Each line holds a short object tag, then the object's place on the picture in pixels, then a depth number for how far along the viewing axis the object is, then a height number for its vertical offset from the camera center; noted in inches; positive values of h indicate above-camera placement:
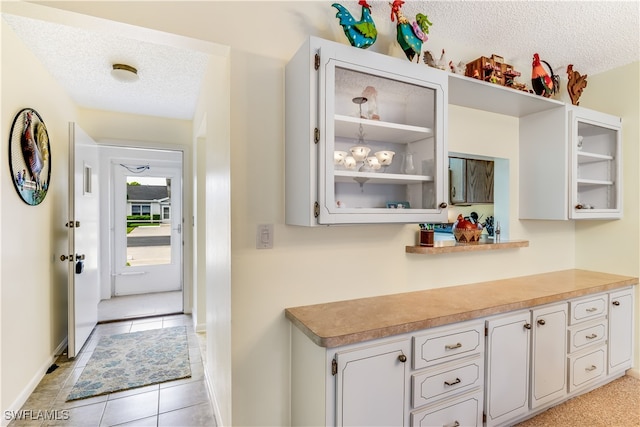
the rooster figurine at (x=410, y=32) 65.9 +37.4
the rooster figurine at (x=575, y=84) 101.7 +40.9
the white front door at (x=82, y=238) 107.1 -10.2
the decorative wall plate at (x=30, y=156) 82.2 +15.3
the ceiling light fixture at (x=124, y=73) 96.4 +42.2
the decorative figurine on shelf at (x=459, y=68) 81.9 +37.0
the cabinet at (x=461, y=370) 54.7 -32.8
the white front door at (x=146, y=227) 188.2 -9.9
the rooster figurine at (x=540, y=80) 87.9 +36.3
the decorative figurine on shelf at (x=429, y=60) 74.9 +35.8
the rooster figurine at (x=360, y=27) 60.7 +35.4
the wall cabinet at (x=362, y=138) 56.9 +14.5
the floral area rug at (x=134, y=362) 95.9 -52.3
